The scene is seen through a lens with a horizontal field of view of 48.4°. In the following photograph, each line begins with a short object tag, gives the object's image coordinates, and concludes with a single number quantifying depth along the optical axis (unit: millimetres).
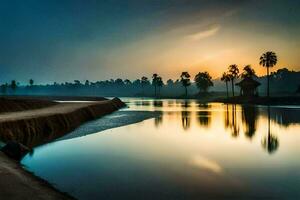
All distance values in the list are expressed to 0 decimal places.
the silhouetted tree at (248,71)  162625
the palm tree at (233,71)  184950
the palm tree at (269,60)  137500
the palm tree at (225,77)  190000
